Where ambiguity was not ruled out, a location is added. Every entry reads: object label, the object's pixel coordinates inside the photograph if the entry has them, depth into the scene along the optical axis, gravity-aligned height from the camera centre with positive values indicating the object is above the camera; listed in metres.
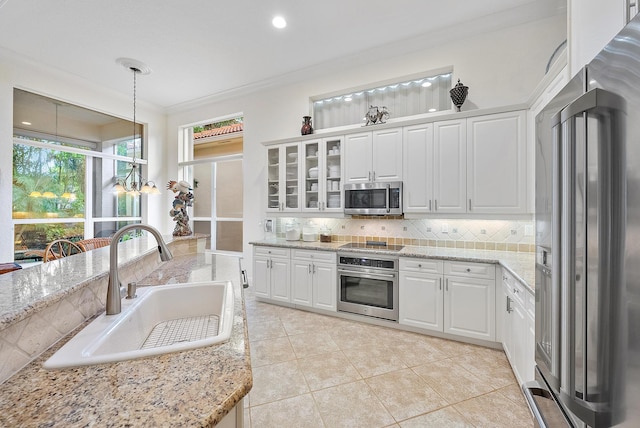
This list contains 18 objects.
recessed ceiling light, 2.95 +2.14
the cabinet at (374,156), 3.24 +0.74
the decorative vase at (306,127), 3.89 +1.27
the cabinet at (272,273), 3.71 -0.81
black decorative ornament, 3.02 +1.36
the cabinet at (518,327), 1.77 -0.84
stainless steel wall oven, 3.05 -0.82
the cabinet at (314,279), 3.39 -0.82
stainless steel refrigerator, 0.64 -0.08
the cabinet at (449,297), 2.61 -0.83
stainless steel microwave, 3.22 +0.21
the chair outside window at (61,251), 2.95 -0.43
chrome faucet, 1.12 -0.24
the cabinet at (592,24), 0.87 +0.76
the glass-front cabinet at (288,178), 3.96 +0.55
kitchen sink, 0.84 -0.45
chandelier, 3.80 +0.82
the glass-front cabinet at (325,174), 3.65 +0.57
